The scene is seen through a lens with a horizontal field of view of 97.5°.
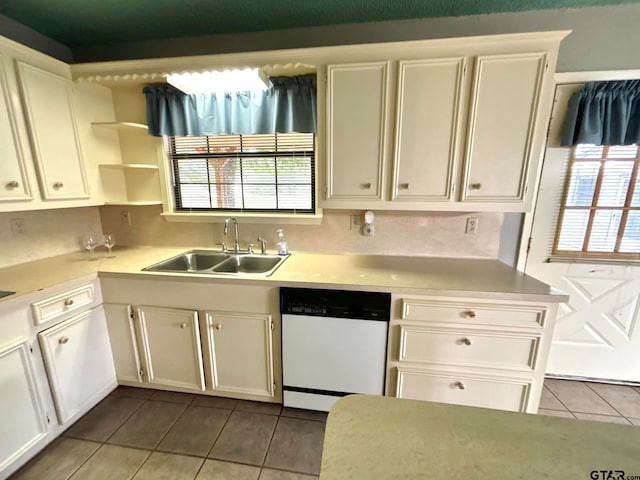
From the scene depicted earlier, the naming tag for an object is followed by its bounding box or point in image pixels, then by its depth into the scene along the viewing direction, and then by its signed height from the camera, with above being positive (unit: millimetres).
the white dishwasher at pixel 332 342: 1619 -912
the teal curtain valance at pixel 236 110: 1903 +537
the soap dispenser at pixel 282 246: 2168 -449
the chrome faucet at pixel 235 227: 2221 -313
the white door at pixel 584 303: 1949 -825
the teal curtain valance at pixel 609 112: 1685 +446
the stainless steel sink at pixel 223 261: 2117 -570
